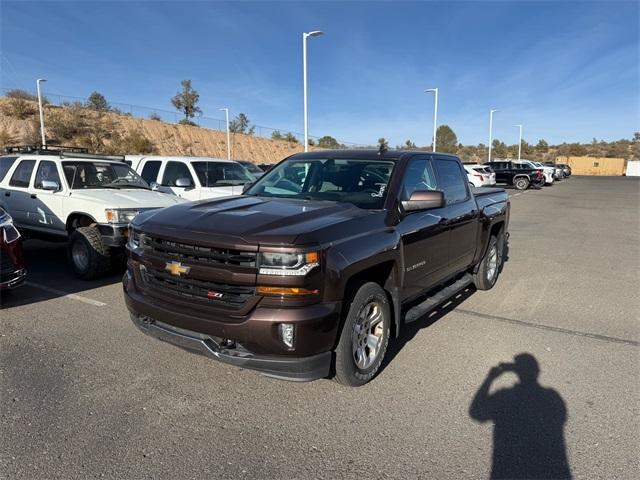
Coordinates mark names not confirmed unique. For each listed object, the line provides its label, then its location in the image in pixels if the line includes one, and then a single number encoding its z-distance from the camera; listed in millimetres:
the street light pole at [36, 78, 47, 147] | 32231
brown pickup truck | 3059
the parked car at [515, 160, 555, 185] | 33250
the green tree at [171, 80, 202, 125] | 60000
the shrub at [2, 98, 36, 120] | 39031
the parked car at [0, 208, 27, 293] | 5156
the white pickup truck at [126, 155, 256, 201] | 9516
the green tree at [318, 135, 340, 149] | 56712
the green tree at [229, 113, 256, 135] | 65312
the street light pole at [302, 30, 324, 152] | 20406
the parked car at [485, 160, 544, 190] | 31484
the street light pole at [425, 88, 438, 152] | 36062
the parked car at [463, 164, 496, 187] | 24953
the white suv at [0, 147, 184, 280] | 6598
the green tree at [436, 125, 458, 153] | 75812
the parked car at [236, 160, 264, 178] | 11685
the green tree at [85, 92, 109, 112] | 48406
